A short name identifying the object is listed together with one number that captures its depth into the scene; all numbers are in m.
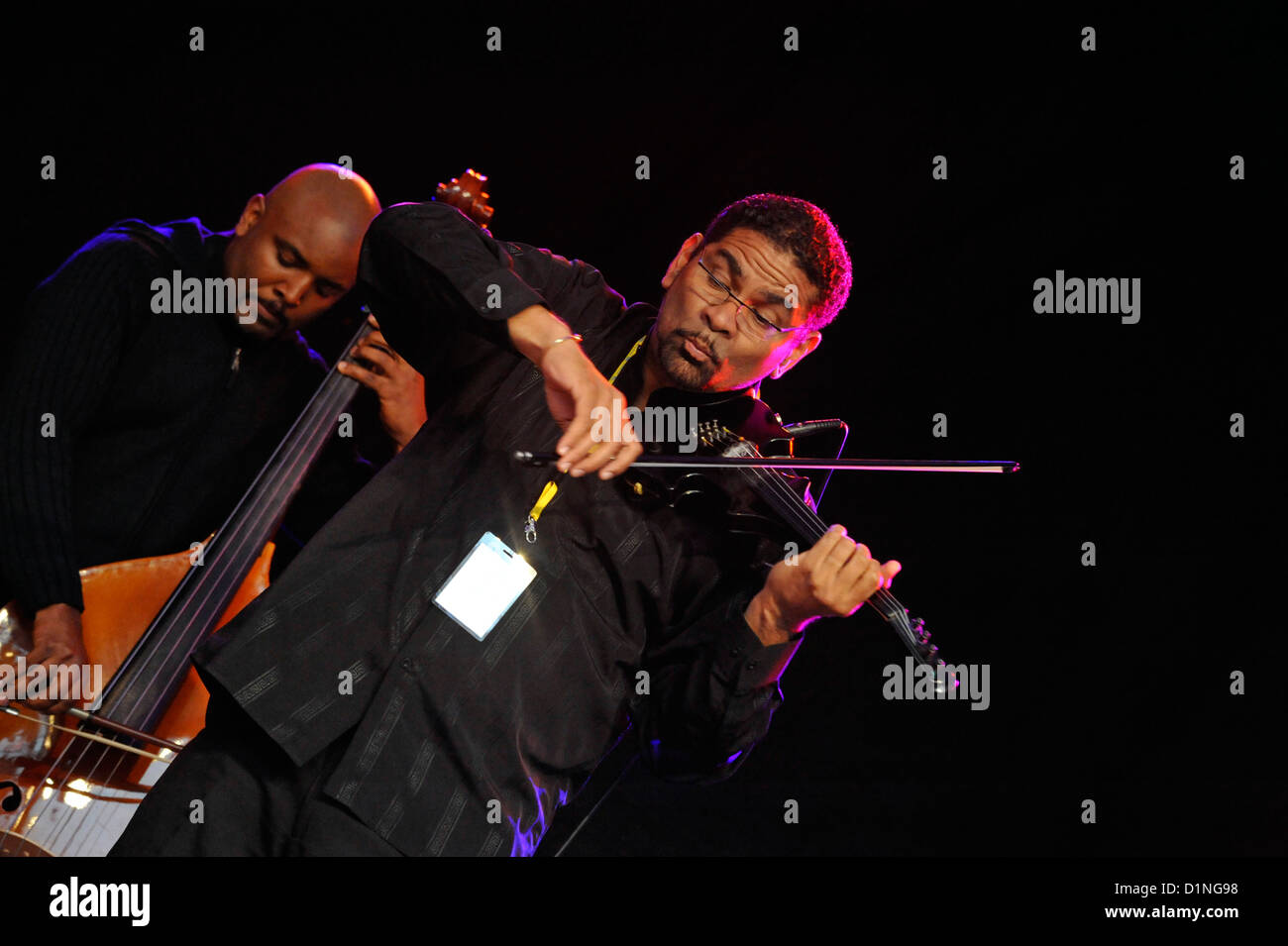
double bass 5.19
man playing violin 4.90
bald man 5.43
